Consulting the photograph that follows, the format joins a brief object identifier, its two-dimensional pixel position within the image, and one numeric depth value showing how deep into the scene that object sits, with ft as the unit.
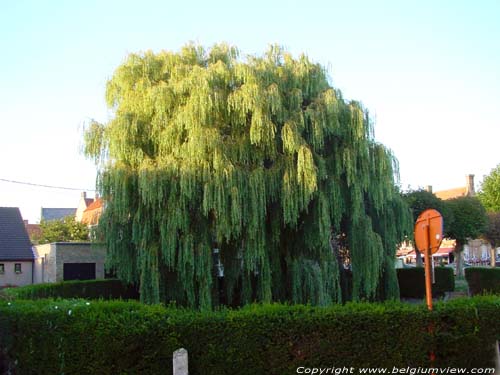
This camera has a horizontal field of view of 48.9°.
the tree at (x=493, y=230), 136.73
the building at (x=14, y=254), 109.91
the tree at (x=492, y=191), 166.20
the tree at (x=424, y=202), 101.65
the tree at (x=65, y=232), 138.82
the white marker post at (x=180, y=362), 22.86
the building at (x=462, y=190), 246.68
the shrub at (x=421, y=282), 82.02
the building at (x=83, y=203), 242.17
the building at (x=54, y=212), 253.55
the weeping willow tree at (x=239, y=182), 46.03
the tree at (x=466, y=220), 114.83
